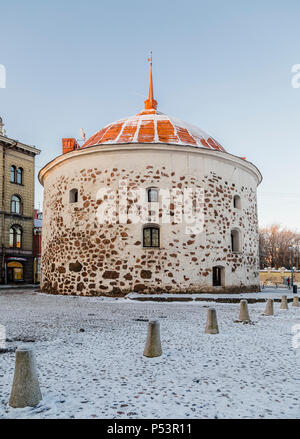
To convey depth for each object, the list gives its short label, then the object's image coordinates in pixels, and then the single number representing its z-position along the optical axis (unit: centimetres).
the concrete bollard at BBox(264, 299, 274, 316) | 1169
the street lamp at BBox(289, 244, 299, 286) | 7346
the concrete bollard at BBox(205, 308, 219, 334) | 829
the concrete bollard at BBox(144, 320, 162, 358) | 614
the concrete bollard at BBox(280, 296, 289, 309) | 1344
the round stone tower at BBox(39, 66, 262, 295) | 1834
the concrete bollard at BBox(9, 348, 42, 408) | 393
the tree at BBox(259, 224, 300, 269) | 7212
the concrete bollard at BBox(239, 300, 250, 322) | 995
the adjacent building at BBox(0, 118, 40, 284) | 3600
